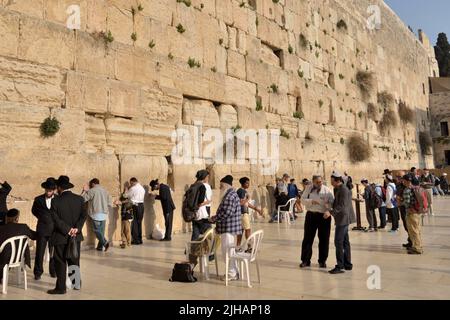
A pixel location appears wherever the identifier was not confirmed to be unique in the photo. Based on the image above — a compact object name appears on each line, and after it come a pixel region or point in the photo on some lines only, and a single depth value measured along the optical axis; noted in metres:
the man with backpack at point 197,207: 5.84
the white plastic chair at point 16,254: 4.33
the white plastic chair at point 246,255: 4.59
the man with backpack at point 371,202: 9.12
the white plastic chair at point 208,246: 4.99
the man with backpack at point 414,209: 6.43
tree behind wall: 48.41
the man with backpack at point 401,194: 6.84
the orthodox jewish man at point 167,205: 8.03
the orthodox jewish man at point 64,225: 4.31
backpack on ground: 4.77
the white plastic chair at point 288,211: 10.74
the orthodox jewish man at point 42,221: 4.96
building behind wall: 29.88
